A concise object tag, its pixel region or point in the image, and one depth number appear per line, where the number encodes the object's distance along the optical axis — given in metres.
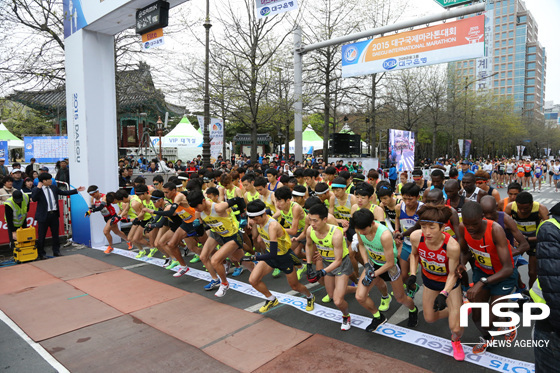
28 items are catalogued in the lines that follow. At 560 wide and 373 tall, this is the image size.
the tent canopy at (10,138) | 24.98
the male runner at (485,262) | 3.98
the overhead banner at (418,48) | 10.60
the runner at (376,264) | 4.68
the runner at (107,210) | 9.30
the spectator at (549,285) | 2.42
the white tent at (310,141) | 35.47
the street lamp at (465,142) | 36.53
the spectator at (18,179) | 11.47
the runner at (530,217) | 5.59
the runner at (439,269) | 4.03
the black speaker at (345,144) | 22.15
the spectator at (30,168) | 13.40
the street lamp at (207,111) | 13.77
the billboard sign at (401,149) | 18.62
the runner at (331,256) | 4.91
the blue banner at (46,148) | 18.92
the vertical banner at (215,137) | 17.06
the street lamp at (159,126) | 22.95
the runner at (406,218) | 5.80
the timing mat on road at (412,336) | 4.08
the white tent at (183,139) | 27.98
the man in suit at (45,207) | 9.12
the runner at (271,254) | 5.47
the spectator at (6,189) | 9.93
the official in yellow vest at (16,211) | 8.74
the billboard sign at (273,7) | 8.28
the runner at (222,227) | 6.28
